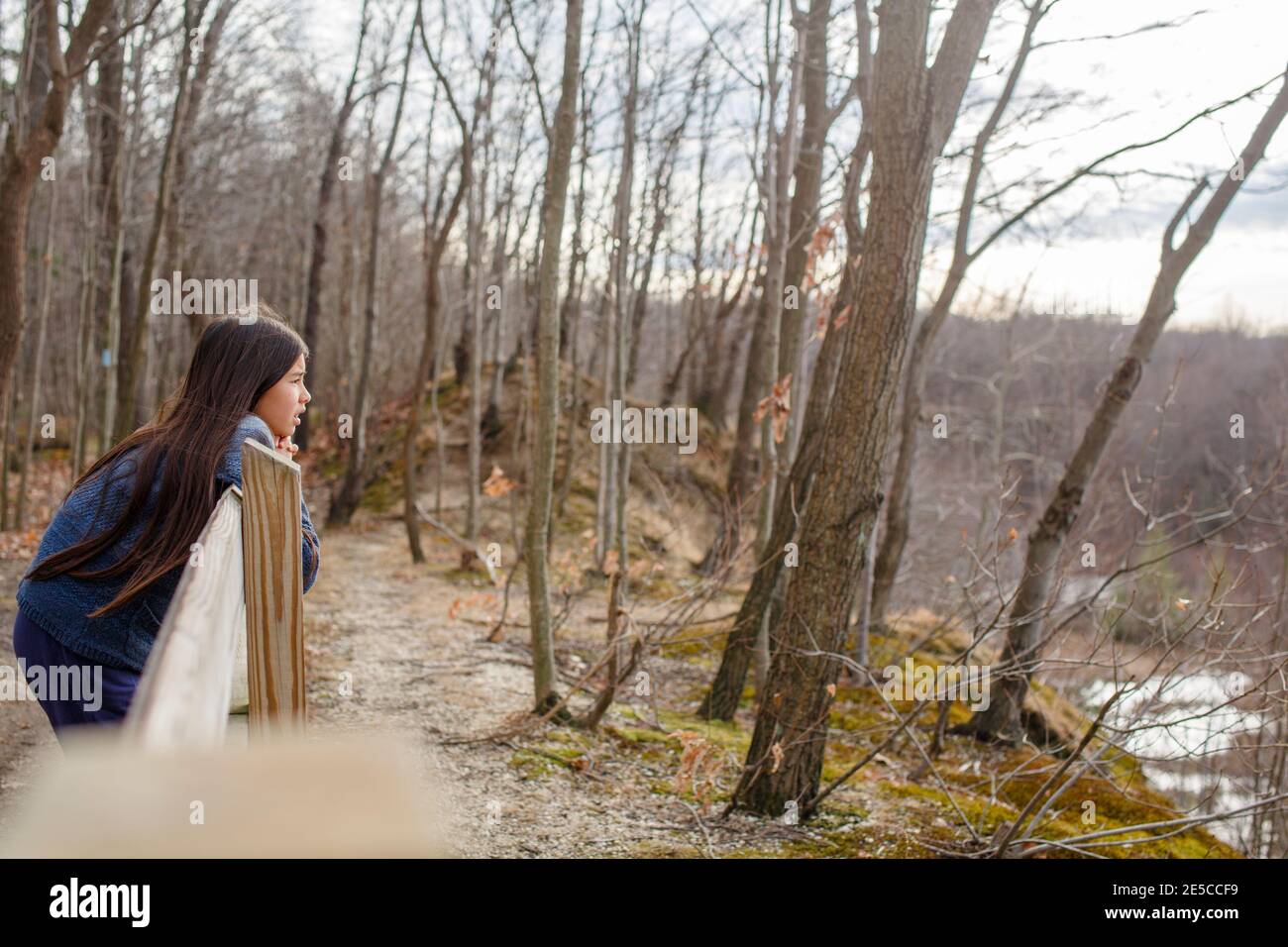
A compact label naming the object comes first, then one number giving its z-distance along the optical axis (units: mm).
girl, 2314
